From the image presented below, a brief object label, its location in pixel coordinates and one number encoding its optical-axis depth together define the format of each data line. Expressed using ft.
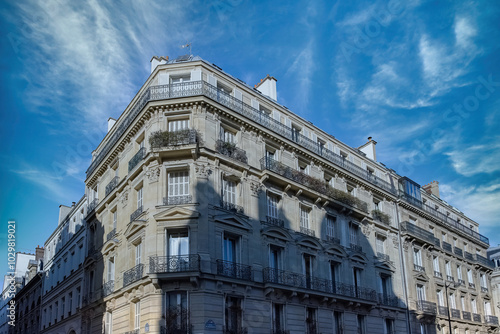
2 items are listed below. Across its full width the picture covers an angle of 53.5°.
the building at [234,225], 71.05
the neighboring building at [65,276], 103.32
